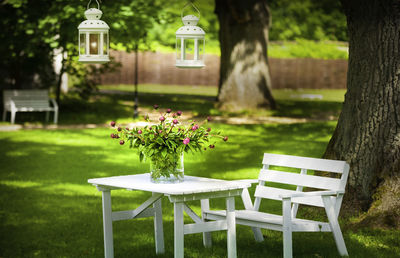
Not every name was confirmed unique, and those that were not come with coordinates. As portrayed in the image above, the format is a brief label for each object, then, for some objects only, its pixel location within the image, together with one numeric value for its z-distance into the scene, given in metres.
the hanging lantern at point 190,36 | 9.73
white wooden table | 8.99
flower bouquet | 9.49
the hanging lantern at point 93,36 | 9.86
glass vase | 9.60
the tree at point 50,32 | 26.66
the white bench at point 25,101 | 29.09
